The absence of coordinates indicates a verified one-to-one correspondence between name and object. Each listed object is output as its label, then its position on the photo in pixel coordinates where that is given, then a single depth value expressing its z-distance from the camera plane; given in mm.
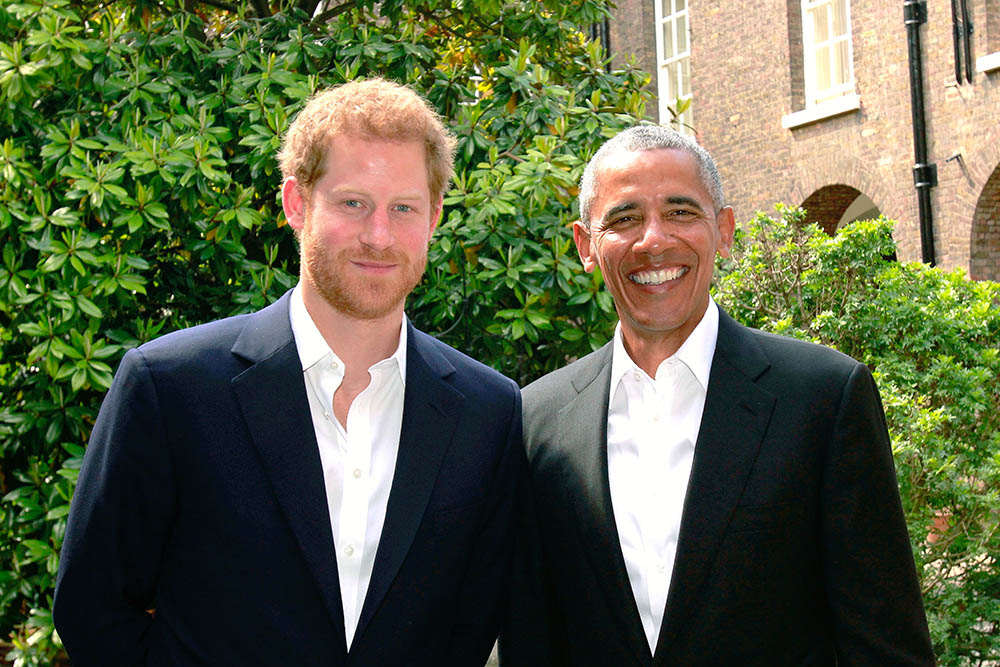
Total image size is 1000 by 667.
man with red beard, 2340
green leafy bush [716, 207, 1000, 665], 5035
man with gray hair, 2383
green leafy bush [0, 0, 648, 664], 4113
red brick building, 12727
